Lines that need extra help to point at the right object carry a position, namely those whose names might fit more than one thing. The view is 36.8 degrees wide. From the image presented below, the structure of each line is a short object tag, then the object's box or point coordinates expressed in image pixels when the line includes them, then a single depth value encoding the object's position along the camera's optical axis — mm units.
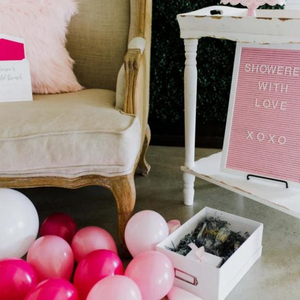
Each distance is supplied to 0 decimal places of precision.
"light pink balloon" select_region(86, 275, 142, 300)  1038
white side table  1353
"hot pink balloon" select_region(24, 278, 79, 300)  1029
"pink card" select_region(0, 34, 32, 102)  1504
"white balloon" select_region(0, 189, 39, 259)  1253
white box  1206
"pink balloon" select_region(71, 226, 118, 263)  1310
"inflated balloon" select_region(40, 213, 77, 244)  1414
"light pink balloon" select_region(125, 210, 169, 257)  1307
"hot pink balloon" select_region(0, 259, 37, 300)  1119
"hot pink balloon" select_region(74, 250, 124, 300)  1154
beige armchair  1264
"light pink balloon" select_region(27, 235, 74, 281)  1225
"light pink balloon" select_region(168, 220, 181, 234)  1423
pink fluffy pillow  1577
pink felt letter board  1451
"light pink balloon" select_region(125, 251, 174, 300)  1153
